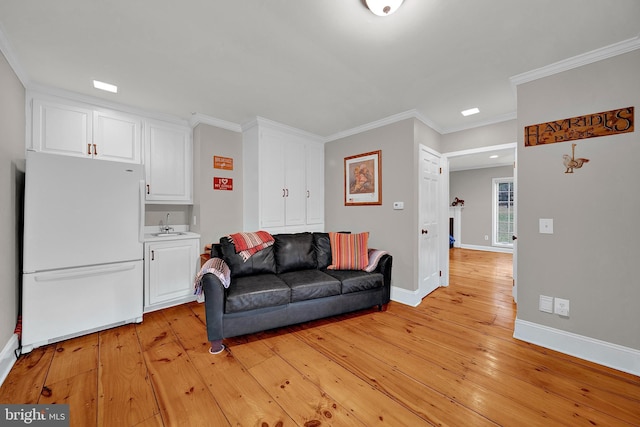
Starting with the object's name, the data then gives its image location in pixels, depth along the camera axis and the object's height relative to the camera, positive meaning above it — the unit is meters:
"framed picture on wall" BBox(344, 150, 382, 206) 3.47 +0.54
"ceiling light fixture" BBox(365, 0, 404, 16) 1.39 +1.24
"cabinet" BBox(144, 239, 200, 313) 2.80 -0.72
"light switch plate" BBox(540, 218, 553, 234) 2.17 -0.09
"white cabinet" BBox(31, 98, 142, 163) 2.45 +0.92
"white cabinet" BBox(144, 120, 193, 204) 3.08 +0.69
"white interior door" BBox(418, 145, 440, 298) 3.26 -0.11
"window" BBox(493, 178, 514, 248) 6.80 +0.09
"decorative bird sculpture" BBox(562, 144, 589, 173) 2.03 +0.46
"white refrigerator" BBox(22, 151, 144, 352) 2.06 -0.31
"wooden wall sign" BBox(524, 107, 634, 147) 1.87 +0.75
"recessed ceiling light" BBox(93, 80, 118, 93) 2.40 +1.31
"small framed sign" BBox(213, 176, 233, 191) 3.40 +0.45
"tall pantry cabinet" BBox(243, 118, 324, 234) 3.42 +0.57
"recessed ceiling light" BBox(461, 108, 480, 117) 2.97 +1.31
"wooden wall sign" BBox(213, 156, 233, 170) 3.39 +0.75
